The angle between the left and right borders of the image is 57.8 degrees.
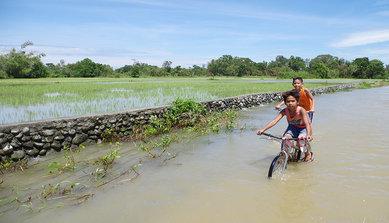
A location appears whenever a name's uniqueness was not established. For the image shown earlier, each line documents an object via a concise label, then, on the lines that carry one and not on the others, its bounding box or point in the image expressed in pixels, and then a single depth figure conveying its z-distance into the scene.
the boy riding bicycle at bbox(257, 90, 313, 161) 5.81
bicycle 5.61
